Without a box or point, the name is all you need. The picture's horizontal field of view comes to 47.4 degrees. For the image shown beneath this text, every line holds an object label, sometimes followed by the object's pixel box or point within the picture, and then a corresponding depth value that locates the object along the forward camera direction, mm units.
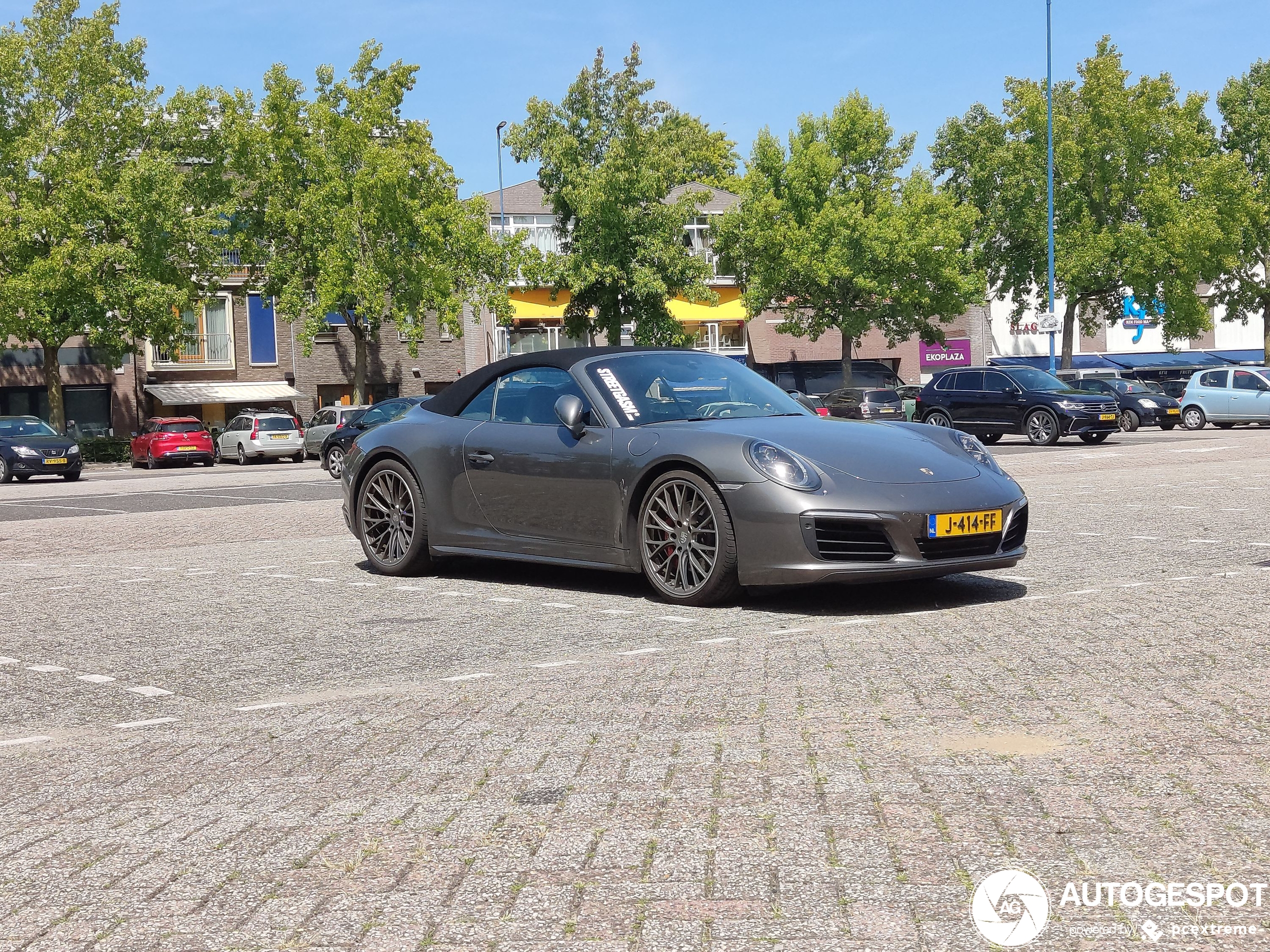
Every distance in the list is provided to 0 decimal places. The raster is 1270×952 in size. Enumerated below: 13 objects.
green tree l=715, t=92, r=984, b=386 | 53438
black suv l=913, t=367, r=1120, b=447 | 29047
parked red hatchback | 41188
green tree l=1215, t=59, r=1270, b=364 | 57750
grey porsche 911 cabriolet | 7176
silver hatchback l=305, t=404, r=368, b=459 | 38500
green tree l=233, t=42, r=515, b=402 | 46812
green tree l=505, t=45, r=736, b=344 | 48469
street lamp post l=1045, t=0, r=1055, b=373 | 49312
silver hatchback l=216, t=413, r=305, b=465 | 41281
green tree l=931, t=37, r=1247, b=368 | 52469
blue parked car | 36156
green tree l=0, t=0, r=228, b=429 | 43156
